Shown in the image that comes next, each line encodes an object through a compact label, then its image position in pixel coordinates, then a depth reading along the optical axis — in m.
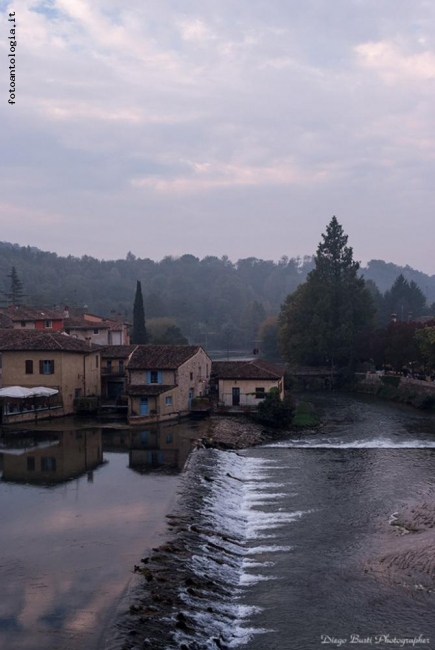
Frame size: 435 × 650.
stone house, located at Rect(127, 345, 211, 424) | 46.19
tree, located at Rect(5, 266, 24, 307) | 105.39
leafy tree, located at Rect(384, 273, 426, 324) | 130.75
